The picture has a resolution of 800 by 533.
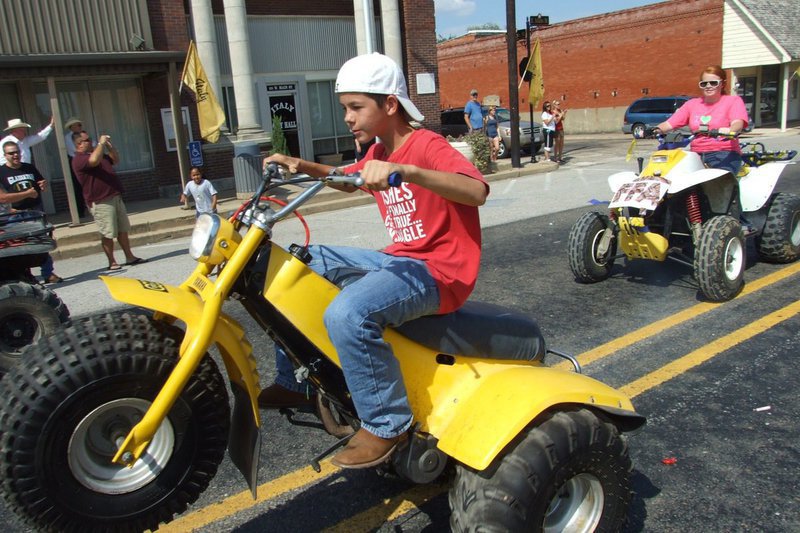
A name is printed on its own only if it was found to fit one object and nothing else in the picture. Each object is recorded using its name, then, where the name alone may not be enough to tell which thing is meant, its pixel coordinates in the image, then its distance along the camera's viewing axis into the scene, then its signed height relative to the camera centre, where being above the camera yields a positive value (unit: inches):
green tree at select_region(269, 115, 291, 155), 678.5 -13.9
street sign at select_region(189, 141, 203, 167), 575.8 -19.2
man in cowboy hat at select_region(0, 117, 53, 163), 370.0 +4.9
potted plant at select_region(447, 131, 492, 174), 675.9 -36.1
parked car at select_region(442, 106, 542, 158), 952.3 -28.8
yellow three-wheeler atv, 86.3 -39.4
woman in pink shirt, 267.9 -11.1
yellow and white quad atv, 234.5 -46.7
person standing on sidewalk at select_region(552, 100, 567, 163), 799.1 -37.6
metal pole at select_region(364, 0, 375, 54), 663.1 +85.9
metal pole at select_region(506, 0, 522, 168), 726.5 +34.9
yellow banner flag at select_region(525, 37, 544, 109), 781.3 +31.4
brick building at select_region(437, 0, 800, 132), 1243.1 +80.8
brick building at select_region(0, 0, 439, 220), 535.8 +54.1
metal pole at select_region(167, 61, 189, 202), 544.4 +13.8
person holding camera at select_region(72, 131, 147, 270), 376.8 -26.4
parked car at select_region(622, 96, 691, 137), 1136.2 -23.4
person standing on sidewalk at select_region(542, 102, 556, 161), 806.5 -25.9
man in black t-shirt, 339.0 -19.3
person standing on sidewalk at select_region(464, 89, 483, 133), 838.5 -7.5
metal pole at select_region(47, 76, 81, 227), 485.1 -3.0
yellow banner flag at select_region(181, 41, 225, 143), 556.1 +25.8
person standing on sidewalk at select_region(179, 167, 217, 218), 426.0 -37.6
